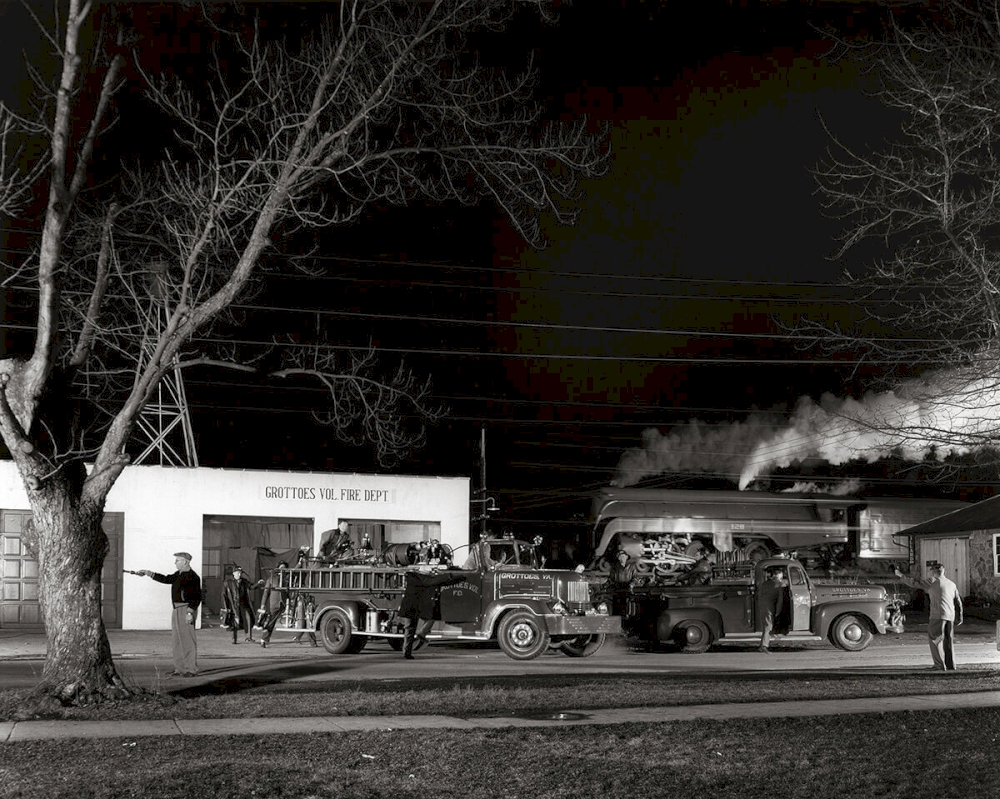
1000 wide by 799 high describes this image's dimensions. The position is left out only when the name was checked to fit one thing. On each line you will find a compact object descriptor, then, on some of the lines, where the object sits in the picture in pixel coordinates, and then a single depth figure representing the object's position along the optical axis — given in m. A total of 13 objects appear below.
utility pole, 37.62
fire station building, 29.00
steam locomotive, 37.47
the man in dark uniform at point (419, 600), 21.19
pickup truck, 22.69
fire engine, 21.05
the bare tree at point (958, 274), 13.94
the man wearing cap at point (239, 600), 25.14
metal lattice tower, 29.55
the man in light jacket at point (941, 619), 18.58
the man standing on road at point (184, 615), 16.55
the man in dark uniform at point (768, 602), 22.58
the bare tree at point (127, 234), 12.84
